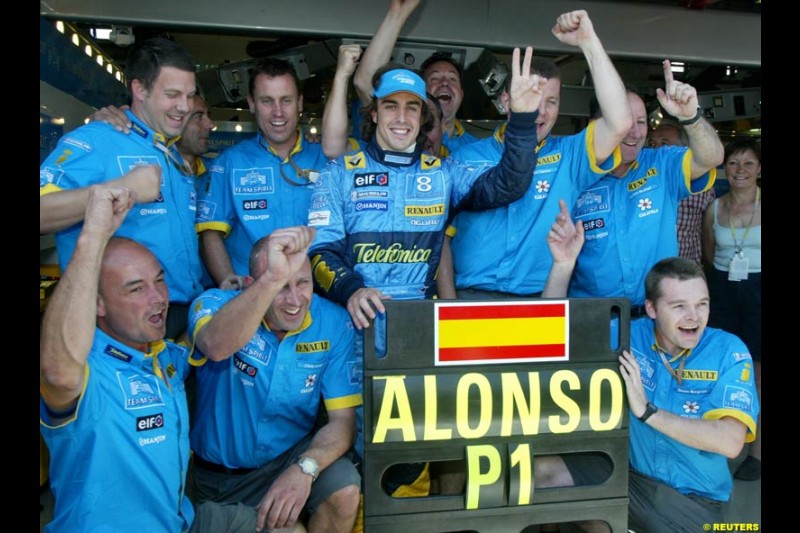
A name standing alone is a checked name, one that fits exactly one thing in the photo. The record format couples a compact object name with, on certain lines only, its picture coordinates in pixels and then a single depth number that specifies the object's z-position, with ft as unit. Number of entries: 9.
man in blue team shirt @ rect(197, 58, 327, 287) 10.38
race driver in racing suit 8.39
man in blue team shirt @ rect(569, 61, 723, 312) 9.89
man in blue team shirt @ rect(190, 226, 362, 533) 7.68
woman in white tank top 13.15
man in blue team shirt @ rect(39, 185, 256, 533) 5.83
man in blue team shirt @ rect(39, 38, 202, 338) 8.14
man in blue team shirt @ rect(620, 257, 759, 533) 7.74
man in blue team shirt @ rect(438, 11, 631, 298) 9.62
